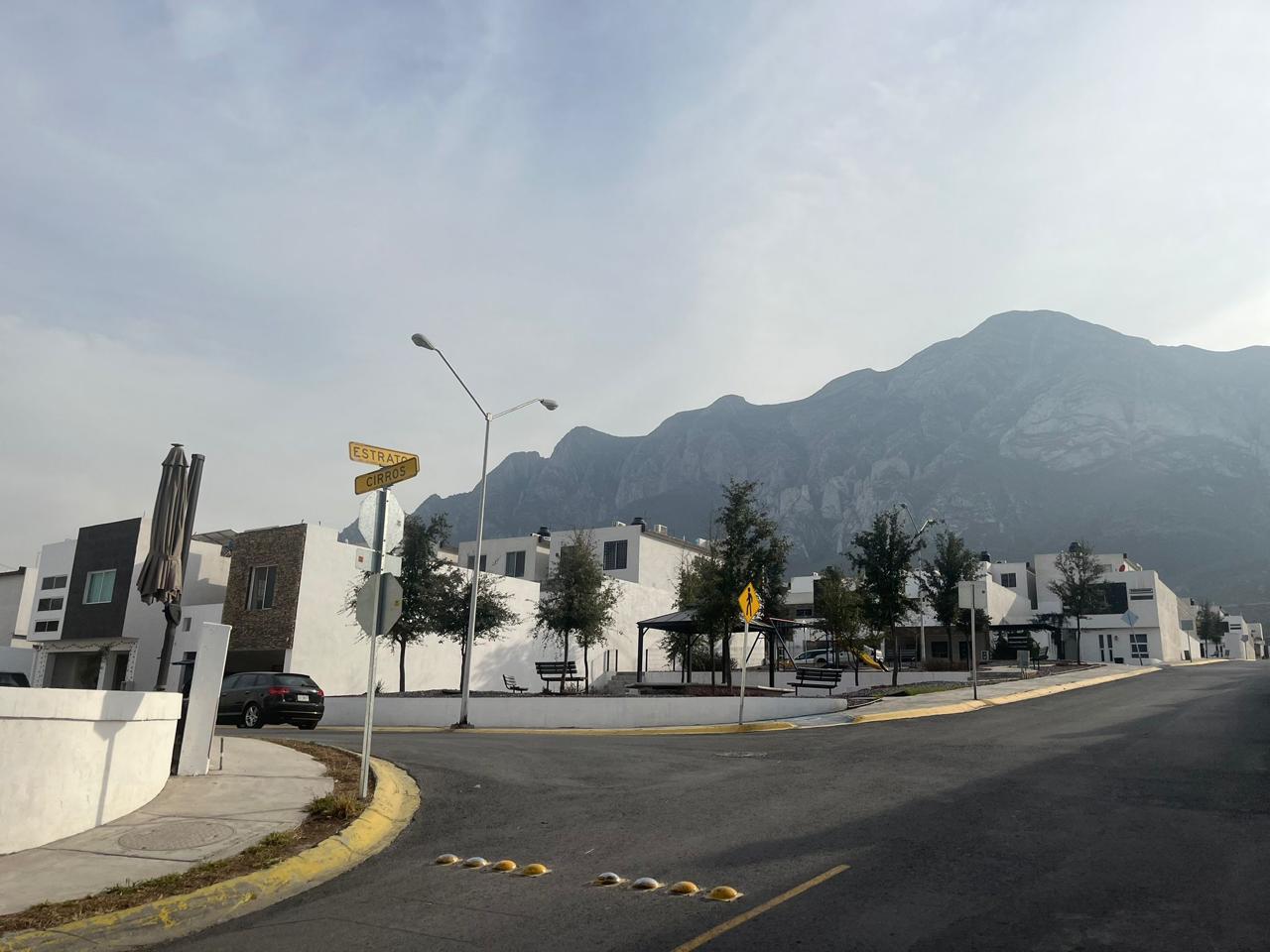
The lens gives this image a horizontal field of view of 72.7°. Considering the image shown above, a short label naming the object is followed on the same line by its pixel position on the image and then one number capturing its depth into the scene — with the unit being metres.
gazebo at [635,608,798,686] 33.09
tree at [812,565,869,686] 38.59
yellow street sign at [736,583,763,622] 19.50
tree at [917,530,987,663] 39.88
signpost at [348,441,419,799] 9.36
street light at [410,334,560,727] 22.94
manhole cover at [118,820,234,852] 7.32
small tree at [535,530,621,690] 37.44
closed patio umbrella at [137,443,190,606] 11.05
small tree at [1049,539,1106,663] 58.28
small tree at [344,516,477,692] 34.09
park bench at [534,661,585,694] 32.84
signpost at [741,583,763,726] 19.50
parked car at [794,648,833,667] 44.97
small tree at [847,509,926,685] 32.97
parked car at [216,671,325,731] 23.39
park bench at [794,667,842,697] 29.81
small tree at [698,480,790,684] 29.50
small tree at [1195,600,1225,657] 105.06
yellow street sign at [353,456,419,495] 10.08
